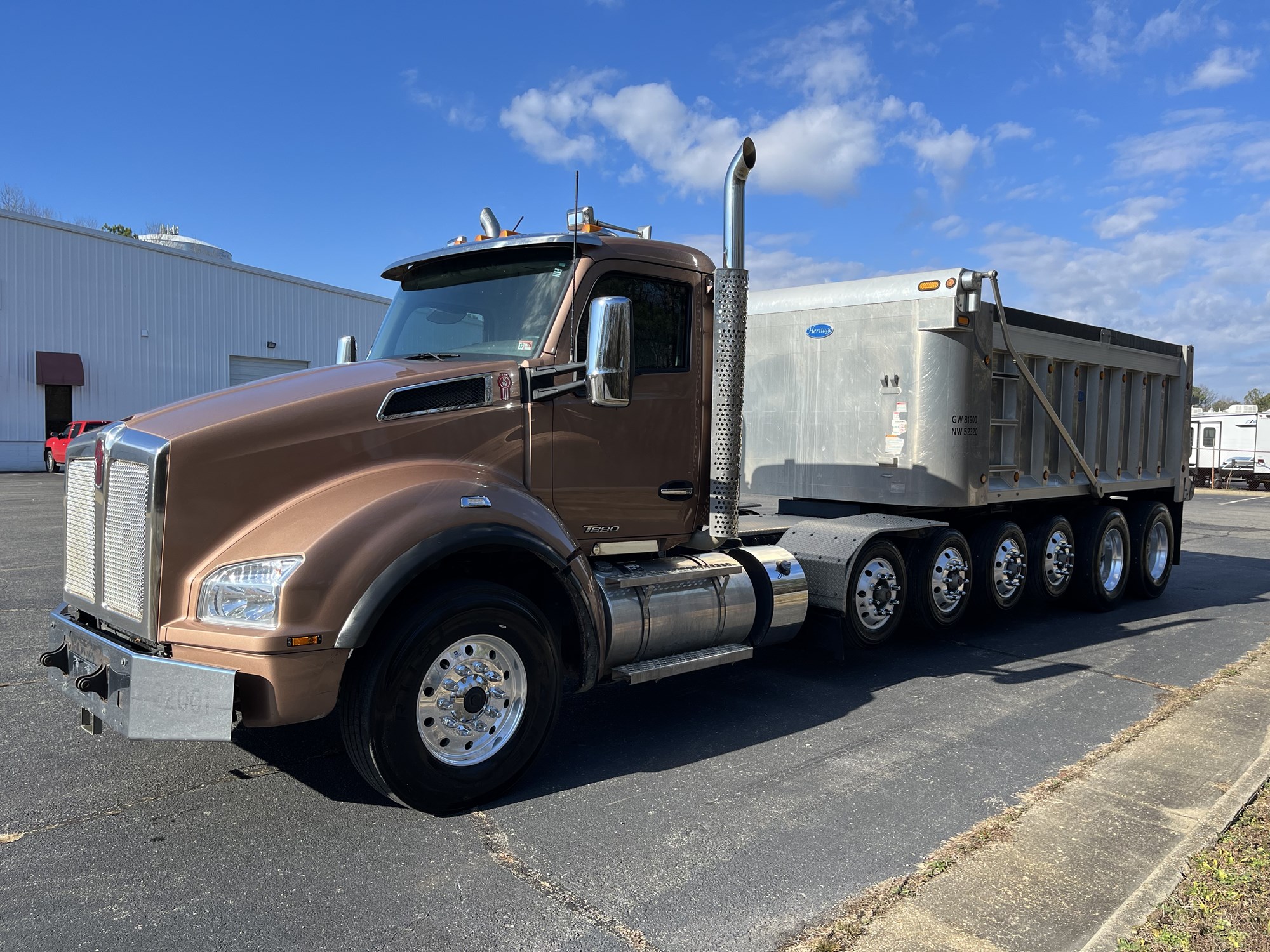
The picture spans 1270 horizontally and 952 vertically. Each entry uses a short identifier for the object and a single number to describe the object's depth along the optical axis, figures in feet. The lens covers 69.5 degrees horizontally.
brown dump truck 12.14
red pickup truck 82.23
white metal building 94.38
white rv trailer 112.06
